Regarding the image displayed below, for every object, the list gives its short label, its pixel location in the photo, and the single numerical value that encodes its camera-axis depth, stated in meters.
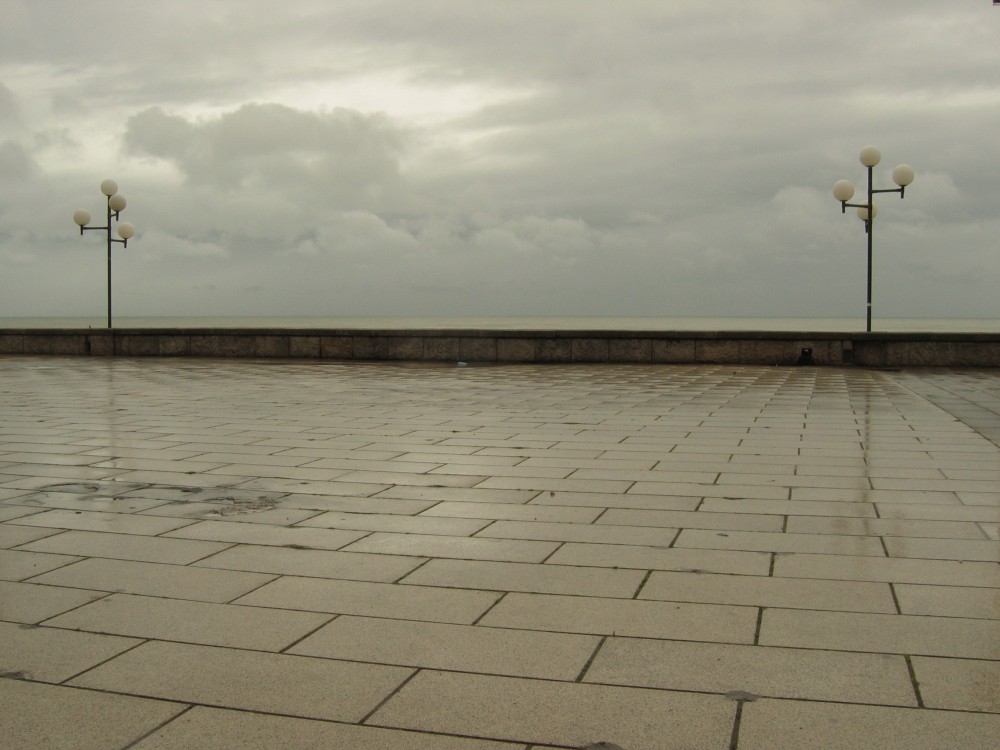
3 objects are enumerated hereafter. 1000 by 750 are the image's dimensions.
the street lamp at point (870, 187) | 19.88
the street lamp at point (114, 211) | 24.52
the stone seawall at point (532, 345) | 19.17
